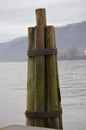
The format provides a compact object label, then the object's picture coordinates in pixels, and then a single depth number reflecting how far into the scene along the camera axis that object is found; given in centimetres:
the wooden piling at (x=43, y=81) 600
